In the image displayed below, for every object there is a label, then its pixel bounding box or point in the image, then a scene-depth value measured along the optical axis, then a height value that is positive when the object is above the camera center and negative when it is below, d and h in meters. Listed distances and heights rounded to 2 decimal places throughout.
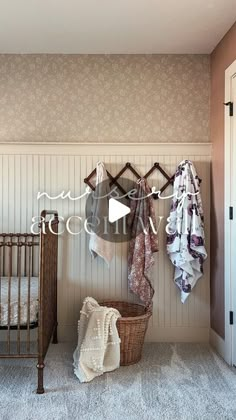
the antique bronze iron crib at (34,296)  2.31 -0.50
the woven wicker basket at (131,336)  2.69 -0.83
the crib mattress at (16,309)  2.39 -0.56
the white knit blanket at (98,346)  2.54 -0.85
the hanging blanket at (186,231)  3.00 -0.11
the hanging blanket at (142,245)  3.05 -0.22
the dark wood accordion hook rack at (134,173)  3.18 +0.33
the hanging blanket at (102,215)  3.07 +0.01
